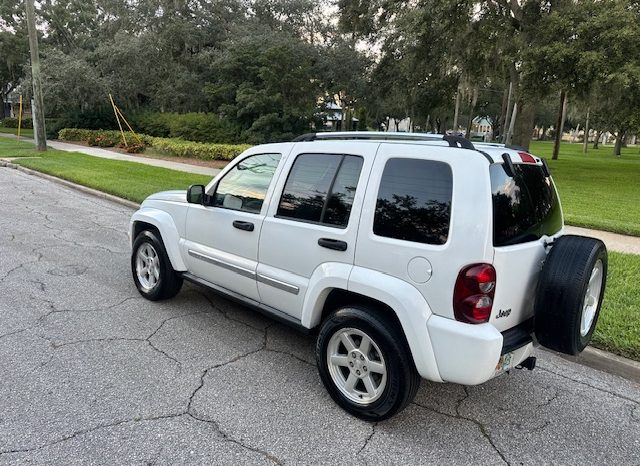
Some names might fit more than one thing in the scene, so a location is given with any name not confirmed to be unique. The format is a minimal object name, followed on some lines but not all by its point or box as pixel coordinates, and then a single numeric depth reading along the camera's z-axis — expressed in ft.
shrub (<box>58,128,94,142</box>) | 86.56
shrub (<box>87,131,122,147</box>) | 78.16
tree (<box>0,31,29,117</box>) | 117.80
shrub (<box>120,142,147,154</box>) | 69.72
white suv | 8.45
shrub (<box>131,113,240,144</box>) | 77.56
